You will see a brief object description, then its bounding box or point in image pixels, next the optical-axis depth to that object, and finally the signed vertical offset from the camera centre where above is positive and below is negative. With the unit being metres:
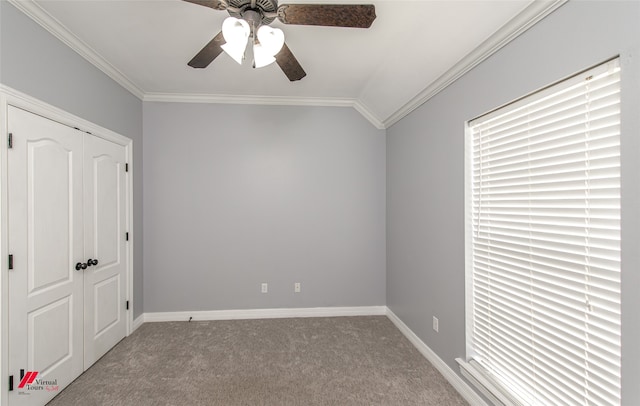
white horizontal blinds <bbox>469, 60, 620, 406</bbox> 1.15 -0.22
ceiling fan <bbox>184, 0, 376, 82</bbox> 1.39 +0.99
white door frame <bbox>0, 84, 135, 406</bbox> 1.61 -0.01
